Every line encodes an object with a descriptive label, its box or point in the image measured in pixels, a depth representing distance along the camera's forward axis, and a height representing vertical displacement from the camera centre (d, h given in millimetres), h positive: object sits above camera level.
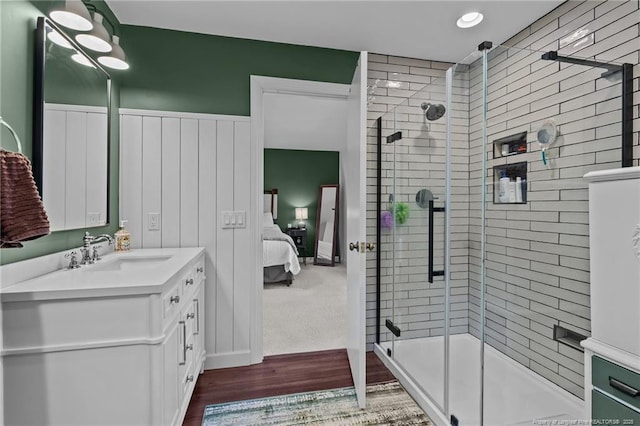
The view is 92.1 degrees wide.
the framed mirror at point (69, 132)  1442 +431
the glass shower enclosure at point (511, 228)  1771 -99
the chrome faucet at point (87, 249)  1694 -208
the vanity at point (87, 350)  1151 -540
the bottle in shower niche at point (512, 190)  1987 +148
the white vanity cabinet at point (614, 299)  1087 -318
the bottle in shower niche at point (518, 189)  1979 +151
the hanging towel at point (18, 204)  1034 +25
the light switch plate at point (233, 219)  2410 -56
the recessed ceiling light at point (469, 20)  2123 +1363
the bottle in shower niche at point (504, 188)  1974 +160
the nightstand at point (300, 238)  6871 -582
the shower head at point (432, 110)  2154 +736
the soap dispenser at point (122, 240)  2102 -197
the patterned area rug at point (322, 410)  1797 -1214
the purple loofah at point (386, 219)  2598 -60
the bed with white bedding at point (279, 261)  4707 -749
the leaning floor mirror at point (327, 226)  6570 -307
